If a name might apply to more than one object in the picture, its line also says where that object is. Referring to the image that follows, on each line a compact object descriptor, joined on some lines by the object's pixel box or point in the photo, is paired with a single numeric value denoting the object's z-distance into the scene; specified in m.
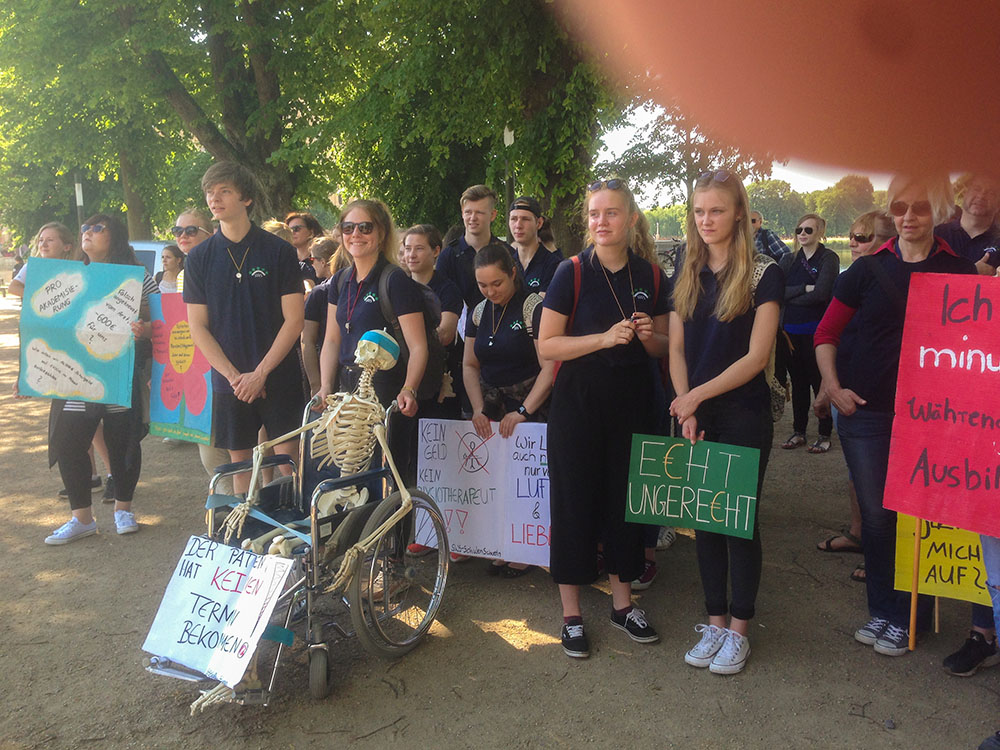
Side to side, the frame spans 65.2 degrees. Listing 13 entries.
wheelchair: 3.05
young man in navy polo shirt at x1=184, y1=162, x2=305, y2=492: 4.10
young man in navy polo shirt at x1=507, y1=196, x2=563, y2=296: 4.90
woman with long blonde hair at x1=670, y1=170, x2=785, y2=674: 3.17
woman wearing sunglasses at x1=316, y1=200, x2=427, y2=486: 3.90
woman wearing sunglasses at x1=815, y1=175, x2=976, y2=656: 3.35
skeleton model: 3.31
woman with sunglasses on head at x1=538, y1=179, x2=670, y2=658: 3.43
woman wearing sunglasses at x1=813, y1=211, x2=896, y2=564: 4.23
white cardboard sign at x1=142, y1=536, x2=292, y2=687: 2.84
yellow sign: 3.39
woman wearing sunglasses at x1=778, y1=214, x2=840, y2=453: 6.88
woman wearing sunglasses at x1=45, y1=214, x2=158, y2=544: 4.98
